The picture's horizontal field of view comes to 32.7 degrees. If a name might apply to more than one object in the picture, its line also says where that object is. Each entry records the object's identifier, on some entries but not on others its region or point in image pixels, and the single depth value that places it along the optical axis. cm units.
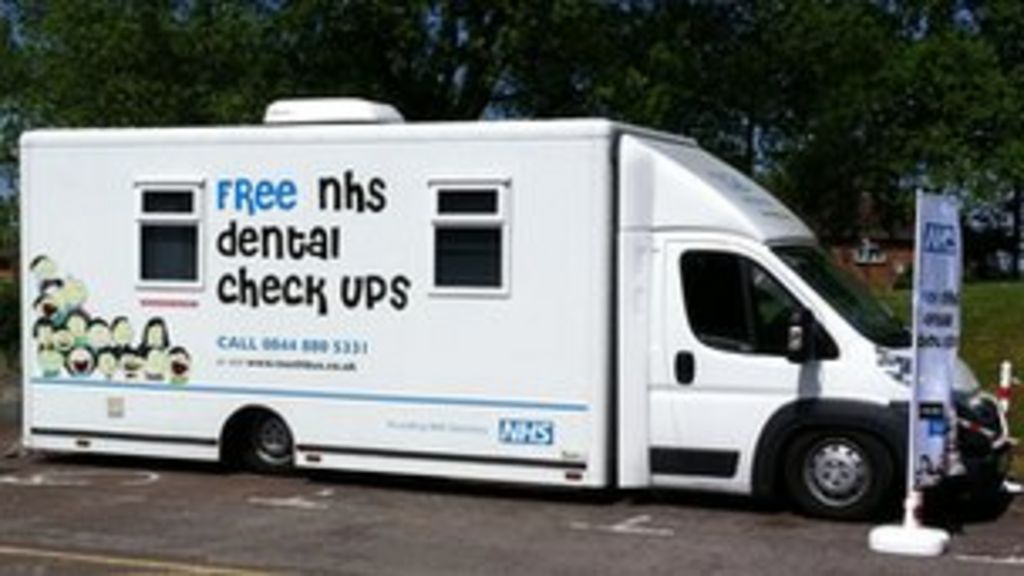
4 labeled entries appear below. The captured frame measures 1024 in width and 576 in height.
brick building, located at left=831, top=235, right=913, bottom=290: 7500
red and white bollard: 1424
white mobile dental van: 1184
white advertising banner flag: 1069
